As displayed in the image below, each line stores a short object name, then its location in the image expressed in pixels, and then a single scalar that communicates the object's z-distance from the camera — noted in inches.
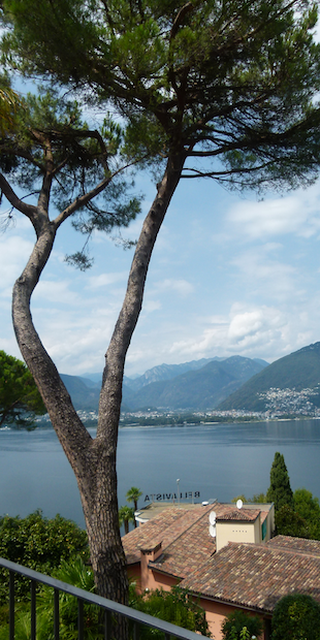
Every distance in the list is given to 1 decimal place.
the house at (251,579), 375.6
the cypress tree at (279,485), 1041.5
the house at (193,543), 413.7
